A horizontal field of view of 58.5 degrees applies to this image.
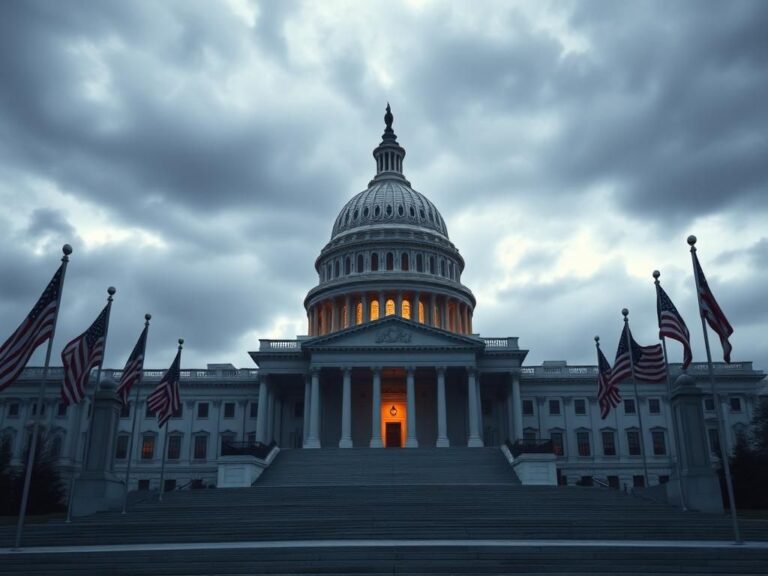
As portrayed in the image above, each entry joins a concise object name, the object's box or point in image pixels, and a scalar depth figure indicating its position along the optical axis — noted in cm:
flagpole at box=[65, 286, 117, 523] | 2570
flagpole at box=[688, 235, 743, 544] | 1858
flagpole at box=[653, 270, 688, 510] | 2631
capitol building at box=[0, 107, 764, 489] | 5866
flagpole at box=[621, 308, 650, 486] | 2964
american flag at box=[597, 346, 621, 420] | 3281
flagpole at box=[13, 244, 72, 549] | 1878
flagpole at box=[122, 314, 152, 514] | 2725
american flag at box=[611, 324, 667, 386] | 2859
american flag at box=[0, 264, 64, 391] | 1997
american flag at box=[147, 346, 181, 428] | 3133
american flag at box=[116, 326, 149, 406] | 2761
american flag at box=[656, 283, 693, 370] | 2420
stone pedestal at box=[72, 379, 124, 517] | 2669
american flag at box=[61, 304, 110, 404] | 2381
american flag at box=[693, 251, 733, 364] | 2093
